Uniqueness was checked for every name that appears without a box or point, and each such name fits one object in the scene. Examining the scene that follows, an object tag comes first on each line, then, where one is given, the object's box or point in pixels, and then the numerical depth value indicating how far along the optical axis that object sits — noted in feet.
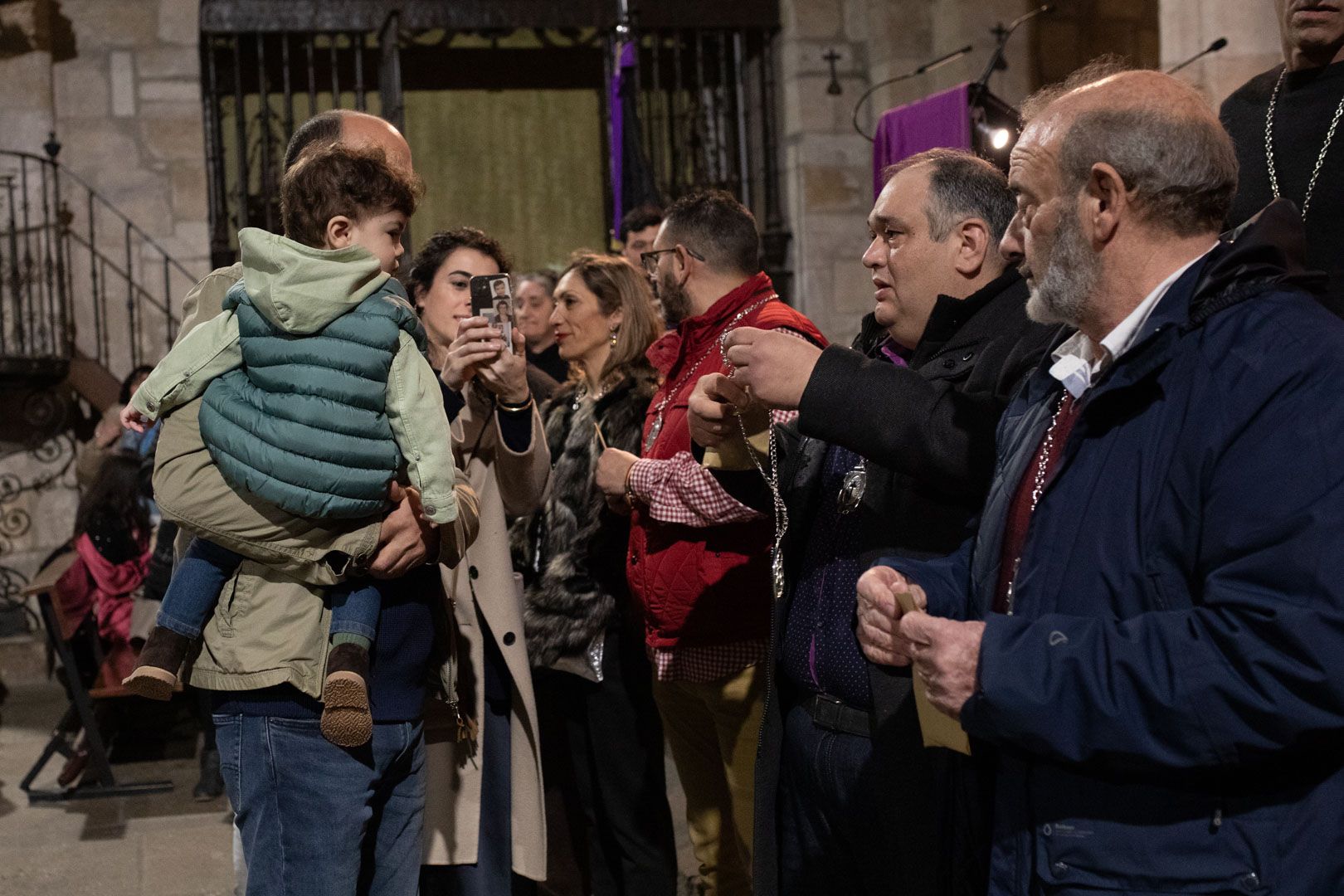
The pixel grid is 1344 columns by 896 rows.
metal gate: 29.37
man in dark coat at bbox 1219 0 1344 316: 8.25
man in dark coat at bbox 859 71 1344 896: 4.85
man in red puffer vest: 10.97
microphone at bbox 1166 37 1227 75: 13.75
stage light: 16.85
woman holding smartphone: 10.07
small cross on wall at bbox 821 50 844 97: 29.89
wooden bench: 18.16
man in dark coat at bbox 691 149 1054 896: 7.04
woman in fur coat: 12.46
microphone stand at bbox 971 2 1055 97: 17.61
